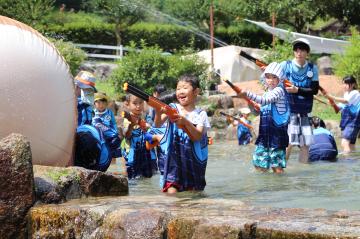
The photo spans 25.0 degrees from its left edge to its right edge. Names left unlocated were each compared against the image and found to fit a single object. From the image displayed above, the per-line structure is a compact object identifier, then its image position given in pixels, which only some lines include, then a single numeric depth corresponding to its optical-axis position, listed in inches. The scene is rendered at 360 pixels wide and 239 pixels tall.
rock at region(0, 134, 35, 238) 200.1
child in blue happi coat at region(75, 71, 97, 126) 292.8
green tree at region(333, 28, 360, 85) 775.1
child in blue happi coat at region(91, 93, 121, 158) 321.7
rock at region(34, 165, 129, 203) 210.2
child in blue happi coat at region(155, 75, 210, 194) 259.9
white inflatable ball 232.1
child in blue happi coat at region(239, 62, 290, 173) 339.9
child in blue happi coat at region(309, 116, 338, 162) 409.7
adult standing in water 367.9
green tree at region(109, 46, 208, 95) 833.5
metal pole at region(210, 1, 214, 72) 971.0
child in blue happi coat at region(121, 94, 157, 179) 355.3
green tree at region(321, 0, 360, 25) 1311.5
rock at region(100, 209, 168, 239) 179.6
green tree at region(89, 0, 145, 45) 1302.9
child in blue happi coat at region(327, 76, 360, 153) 476.8
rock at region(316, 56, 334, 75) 1076.0
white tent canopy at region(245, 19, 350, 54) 1148.5
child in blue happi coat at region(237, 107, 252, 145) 576.8
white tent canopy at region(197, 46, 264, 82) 1066.1
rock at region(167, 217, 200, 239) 177.0
